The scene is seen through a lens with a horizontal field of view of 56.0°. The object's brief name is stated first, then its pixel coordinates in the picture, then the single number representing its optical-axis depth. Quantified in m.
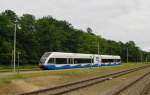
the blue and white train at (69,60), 21.83
